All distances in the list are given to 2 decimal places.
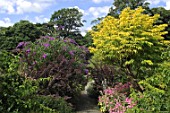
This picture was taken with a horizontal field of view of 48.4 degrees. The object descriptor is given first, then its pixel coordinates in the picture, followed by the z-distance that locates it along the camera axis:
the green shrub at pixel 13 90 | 2.36
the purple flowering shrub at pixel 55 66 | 4.68
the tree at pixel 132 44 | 6.13
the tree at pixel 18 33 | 16.30
